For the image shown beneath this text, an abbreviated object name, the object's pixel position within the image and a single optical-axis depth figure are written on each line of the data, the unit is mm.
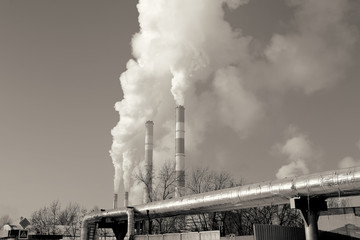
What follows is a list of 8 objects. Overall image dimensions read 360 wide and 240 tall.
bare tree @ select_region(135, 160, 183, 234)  45750
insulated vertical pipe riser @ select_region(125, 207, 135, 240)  28292
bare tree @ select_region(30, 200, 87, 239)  69000
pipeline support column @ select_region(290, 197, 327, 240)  19695
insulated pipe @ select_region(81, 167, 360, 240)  17703
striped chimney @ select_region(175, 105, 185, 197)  60159
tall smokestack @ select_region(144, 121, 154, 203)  67812
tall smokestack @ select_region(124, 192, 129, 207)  77750
